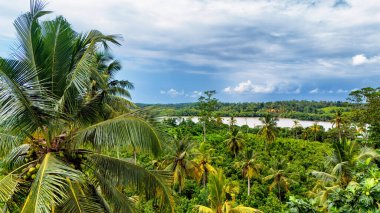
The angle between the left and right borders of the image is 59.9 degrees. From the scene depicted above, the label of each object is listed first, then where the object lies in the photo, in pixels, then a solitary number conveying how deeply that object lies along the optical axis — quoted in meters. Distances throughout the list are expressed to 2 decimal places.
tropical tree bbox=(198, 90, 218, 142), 60.75
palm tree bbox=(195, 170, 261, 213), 15.84
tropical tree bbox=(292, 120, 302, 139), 72.03
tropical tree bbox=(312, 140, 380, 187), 18.35
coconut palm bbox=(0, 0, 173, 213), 5.55
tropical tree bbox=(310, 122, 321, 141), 66.50
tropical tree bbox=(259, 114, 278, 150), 44.66
